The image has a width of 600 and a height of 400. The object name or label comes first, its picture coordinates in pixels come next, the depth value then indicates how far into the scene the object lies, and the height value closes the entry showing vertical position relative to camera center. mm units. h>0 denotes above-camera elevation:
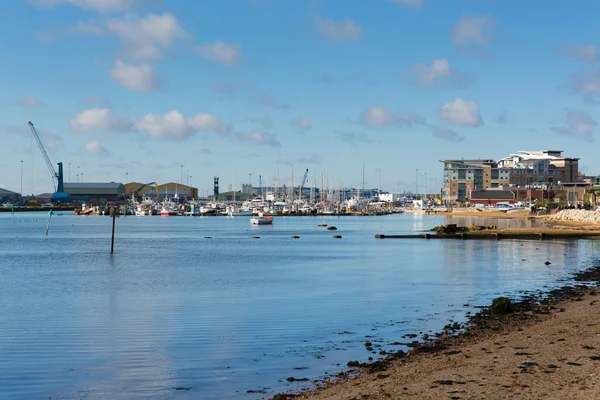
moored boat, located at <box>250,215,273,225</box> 152875 -3333
